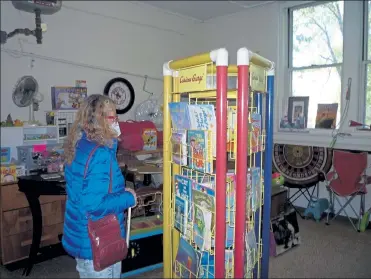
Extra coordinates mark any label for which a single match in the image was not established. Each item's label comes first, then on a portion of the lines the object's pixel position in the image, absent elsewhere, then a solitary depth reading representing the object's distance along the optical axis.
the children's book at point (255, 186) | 1.53
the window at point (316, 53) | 3.96
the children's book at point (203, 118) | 1.36
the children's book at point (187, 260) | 1.55
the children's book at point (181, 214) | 1.52
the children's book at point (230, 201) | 1.42
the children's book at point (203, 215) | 1.39
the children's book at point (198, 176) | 1.60
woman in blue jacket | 1.44
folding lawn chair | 3.45
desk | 2.56
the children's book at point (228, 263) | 1.50
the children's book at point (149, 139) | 3.61
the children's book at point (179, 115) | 1.47
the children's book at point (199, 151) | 1.38
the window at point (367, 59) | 3.67
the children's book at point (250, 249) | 1.52
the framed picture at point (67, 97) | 3.43
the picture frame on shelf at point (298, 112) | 4.18
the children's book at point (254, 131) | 1.47
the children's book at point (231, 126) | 1.43
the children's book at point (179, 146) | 1.50
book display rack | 1.33
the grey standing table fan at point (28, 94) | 3.12
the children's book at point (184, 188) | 1.51
